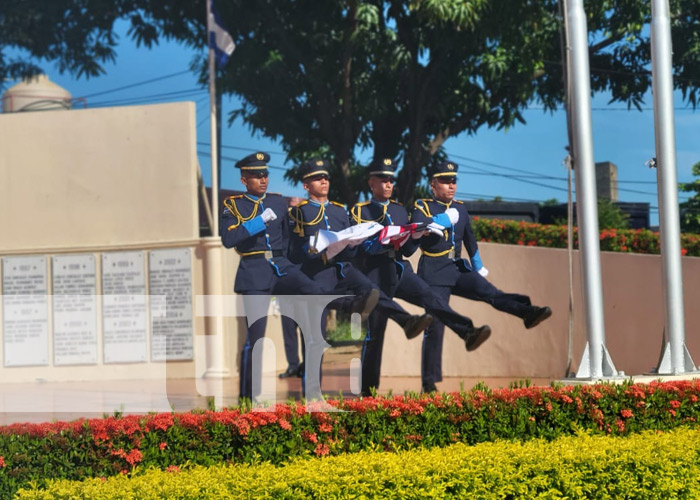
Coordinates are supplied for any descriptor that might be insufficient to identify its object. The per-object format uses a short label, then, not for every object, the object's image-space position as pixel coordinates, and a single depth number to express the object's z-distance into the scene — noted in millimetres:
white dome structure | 16438
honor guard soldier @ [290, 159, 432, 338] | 8344
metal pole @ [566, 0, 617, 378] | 8109
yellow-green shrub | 4594
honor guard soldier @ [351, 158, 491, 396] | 8750
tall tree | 13055
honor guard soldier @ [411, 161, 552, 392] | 9031
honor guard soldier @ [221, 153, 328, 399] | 8250
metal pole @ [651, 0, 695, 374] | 8516
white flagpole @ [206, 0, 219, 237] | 11867
